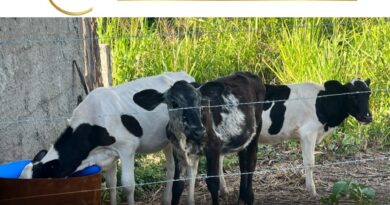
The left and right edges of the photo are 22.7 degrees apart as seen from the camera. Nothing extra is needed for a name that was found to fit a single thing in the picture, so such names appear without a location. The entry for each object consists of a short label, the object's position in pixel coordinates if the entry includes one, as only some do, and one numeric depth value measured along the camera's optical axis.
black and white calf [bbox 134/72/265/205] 6.92
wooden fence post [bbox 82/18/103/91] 9.76
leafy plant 7.50
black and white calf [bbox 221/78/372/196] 8.40
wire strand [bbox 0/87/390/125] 6.99
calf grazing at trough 6.91
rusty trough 6.41
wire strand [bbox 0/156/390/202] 6.42
